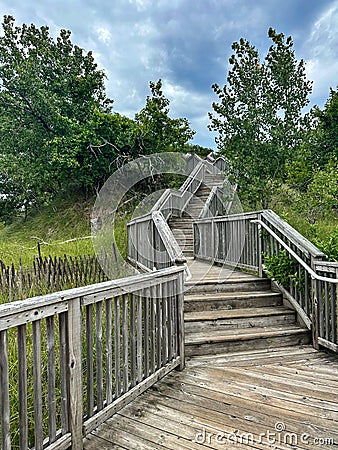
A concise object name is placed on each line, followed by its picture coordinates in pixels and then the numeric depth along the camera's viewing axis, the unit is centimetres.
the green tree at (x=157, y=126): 1352
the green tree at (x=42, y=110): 1398
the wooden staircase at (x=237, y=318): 369
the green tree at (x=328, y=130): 840
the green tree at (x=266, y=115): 625
